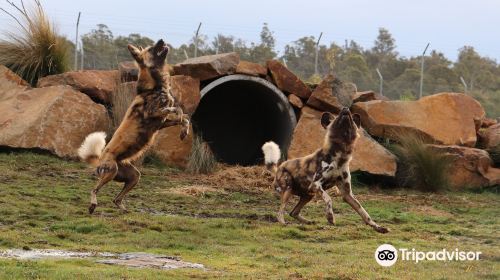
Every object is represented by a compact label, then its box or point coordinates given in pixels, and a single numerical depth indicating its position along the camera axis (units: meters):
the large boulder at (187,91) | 15.18
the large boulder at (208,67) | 15.58
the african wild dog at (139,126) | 9.74
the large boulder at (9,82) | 15.47
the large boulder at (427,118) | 16.08
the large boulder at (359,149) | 14.93
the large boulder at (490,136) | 16.44
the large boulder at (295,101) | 16.12
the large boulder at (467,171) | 15.32
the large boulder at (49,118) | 14.16
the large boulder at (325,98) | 15.76
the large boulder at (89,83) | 15.53
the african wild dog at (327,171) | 9.34
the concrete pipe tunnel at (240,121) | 17.58
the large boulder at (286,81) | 16.16
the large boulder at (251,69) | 16.03
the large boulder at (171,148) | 14.85
